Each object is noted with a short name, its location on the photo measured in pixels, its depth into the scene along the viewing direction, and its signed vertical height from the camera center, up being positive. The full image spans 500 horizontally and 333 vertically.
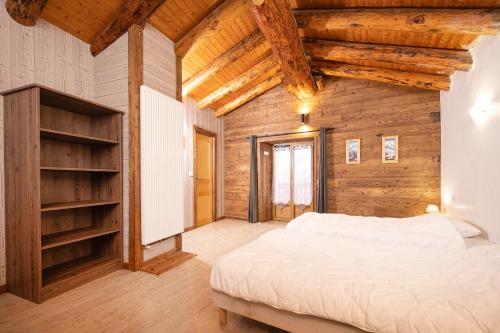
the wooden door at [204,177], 4.93 -0.27
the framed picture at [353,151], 4.36 +0.23
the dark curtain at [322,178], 4.50 -0.27
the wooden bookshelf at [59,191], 1.97 -0.27
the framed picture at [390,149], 4.07 +0.24
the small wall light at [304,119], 4.80 +0.90
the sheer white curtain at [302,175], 5.12 -0.25
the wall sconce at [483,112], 2.09 +0.47
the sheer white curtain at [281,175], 5.41 -0.25
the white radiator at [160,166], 2.67 -0.02
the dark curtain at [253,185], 5.26 -0.46
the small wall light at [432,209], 3.51 -0.67
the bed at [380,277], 1.06 -0.64
